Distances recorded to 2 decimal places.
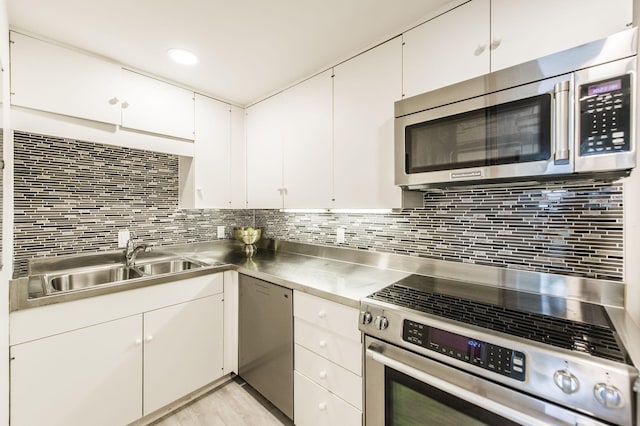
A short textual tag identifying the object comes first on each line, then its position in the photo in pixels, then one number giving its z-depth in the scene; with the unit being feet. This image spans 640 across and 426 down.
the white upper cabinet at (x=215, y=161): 7.43
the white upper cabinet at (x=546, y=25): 3.23
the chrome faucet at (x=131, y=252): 6.63
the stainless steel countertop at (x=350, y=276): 3.86
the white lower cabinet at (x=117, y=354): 4.32
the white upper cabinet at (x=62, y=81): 4.84
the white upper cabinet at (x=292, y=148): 6.24
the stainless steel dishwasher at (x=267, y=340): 5.39
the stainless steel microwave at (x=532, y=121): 2.90
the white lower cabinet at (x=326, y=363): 4.34
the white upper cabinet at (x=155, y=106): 6.12
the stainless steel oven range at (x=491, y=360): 2.54
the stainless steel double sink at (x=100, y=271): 5.47
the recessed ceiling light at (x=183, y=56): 5.63
